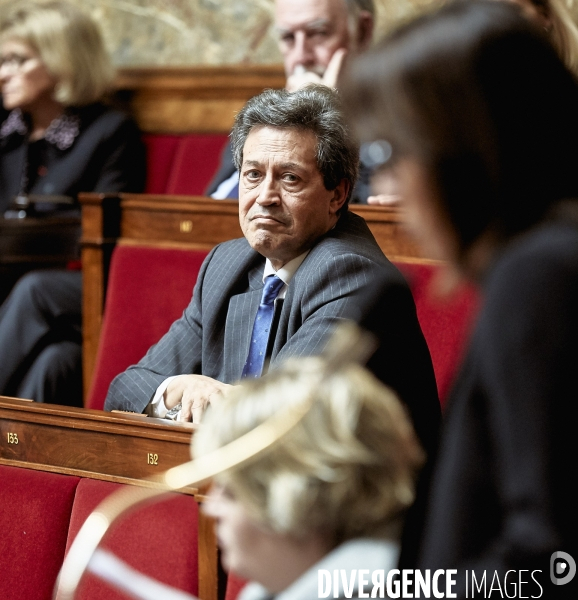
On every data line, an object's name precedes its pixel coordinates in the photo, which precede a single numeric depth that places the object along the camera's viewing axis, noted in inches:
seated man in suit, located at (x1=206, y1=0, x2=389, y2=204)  237.1
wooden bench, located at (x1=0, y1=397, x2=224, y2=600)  197.5
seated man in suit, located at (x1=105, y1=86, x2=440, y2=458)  205.2
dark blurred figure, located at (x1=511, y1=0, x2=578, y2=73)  219.5
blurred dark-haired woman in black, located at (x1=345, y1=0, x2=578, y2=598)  138.5
